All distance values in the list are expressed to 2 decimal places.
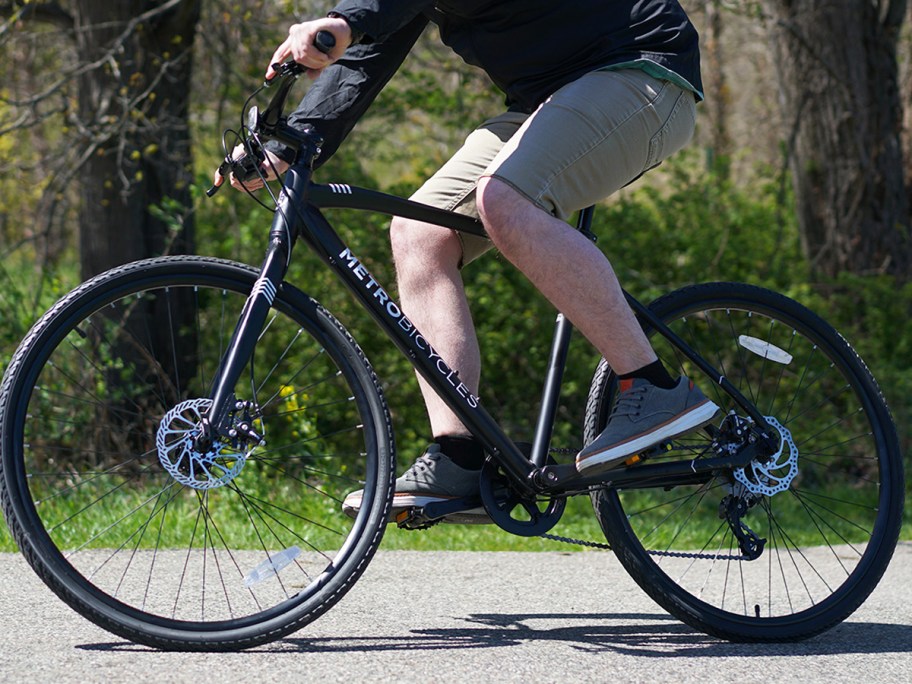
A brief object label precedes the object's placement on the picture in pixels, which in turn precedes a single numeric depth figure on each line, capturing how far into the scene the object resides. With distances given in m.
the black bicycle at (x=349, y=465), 5.64
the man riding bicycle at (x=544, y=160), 6.18
